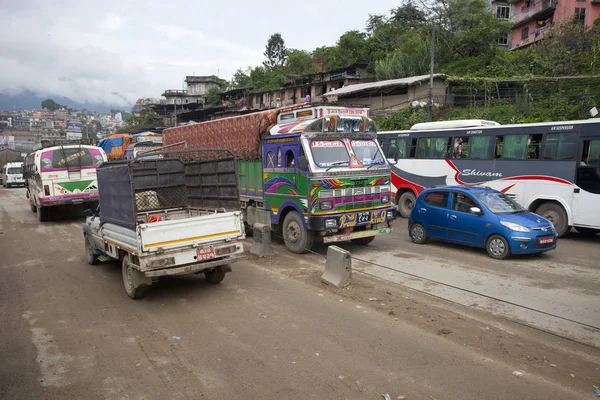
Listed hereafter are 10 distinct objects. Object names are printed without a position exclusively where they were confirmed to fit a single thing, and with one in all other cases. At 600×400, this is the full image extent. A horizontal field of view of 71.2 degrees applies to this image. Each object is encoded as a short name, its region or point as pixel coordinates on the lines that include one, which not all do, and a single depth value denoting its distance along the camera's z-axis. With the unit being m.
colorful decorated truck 9.59
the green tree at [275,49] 95.81
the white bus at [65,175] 15.62
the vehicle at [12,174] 38.47
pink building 39.91
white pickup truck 6.50
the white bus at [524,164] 11.77
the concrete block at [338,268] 7.42
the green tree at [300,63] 71.38
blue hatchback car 9.27
